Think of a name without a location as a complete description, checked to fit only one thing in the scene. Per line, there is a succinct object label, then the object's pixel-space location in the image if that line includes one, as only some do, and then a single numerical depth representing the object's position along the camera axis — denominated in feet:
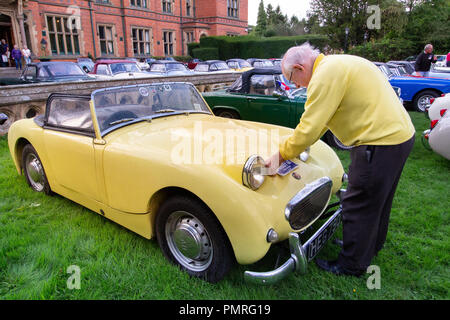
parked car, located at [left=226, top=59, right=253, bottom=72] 66.23
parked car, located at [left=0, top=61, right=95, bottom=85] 34.55
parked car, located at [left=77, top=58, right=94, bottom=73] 58.70
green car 20.93
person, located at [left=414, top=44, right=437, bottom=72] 34.76
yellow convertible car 7.37
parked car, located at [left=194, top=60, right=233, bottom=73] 58.75
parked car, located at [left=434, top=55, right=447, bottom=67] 69.87
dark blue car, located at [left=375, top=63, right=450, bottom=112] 31.90
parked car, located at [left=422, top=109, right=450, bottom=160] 16.63
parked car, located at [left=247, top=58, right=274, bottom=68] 71.36
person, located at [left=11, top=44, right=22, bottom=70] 65.92
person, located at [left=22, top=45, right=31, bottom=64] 66.99
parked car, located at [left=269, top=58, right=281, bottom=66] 73.23
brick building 75.15
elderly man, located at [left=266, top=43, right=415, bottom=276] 7.02
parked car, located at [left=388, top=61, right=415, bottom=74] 45.88
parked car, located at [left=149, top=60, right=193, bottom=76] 50.26
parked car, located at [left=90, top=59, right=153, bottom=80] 44.01
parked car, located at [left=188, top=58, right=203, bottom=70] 72.67
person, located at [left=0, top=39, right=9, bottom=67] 68.13
